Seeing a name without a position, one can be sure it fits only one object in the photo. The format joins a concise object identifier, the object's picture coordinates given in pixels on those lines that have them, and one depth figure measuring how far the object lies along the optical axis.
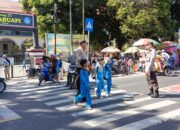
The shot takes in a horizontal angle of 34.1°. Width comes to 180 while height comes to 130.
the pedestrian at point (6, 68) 16.52
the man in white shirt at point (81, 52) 8.61
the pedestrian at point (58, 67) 14.16
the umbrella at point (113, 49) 21.45
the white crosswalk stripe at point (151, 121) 6.37
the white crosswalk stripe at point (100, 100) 8.36
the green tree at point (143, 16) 23.08
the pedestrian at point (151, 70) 9.63
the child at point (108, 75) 10.01
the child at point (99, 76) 9.76
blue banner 17.52
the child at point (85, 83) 8.11
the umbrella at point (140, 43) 20.62
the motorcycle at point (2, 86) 11.45
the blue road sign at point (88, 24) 15.68
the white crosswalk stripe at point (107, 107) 7.68
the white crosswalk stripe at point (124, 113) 6.83
